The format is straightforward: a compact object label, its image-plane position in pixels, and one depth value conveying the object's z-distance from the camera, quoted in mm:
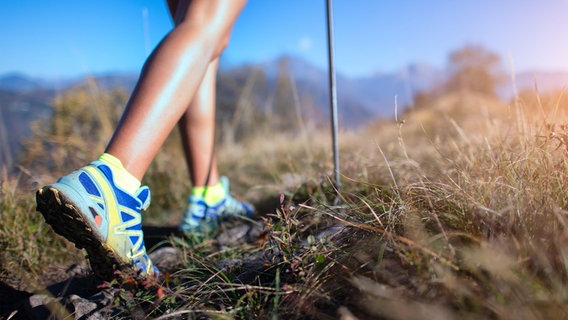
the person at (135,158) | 947
